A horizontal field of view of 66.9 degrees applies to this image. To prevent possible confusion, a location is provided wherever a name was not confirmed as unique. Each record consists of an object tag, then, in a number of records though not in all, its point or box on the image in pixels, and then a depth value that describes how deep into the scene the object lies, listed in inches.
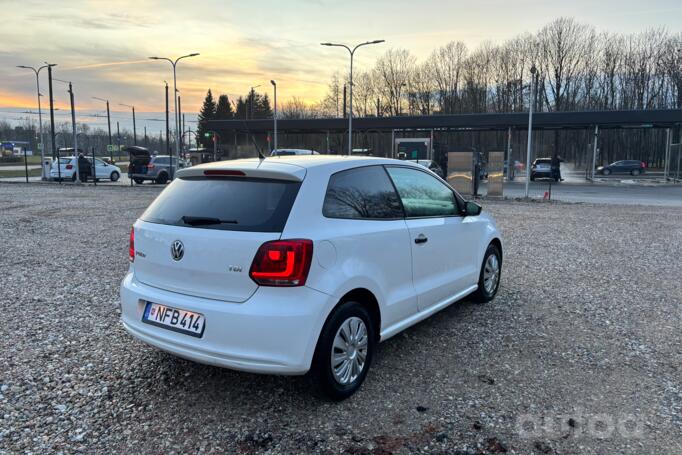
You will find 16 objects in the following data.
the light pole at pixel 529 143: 825.5
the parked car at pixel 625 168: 1854.1
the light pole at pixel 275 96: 1558.1
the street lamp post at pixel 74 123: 1161.2
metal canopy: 1318.9
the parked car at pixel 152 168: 1167.6
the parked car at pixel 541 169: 1501.6
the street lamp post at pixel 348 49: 1261.1
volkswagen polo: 126.2
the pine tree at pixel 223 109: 3922.2
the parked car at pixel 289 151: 1050.9
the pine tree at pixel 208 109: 4042.1
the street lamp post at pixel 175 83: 1423.5
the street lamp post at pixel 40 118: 1257.6
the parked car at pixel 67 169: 1192.8
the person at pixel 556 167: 1429.6
